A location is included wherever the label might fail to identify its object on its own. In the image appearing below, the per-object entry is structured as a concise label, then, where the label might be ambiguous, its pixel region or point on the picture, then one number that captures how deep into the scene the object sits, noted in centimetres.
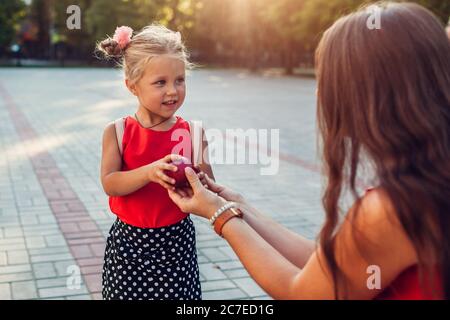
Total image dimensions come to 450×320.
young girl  218
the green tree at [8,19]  4028
